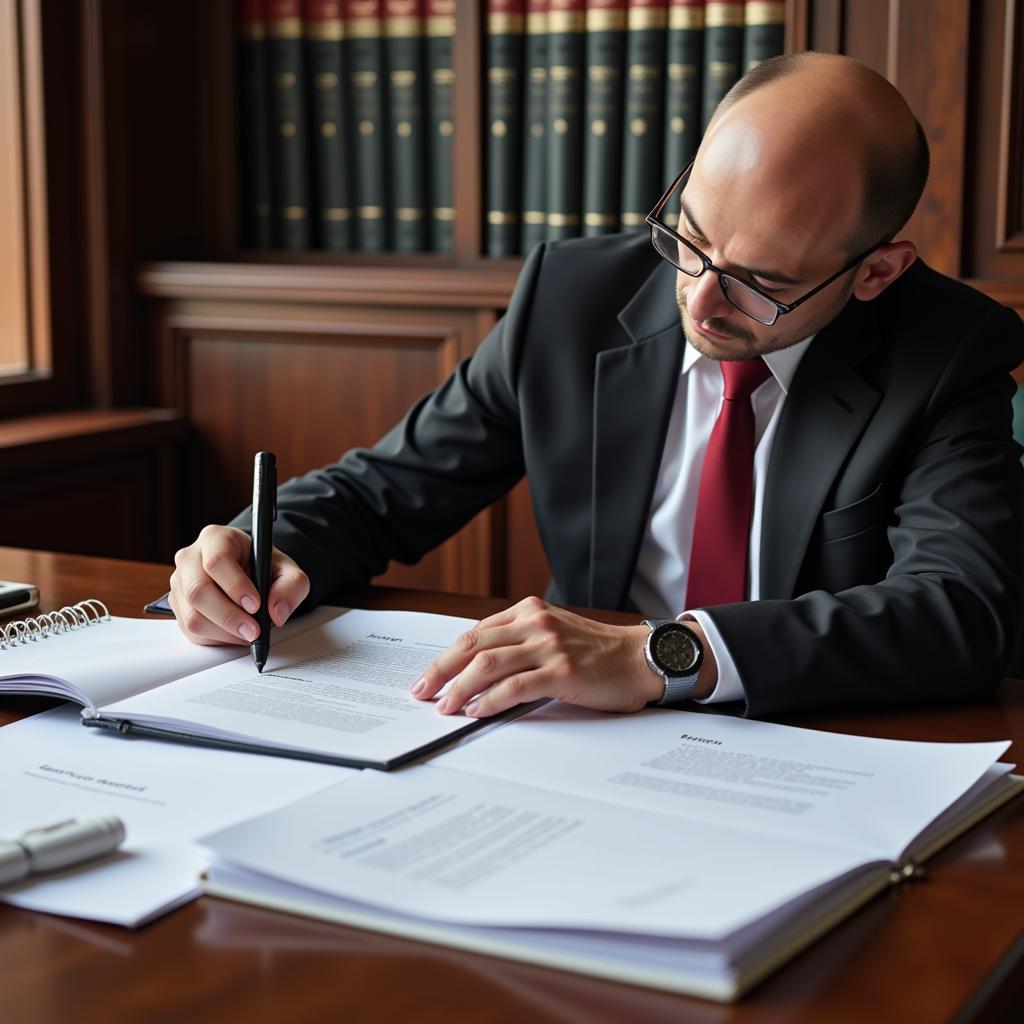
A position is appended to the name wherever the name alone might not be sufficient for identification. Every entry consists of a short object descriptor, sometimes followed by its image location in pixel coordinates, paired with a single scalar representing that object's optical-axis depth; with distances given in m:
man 1.24
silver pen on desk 0.84
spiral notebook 1.06
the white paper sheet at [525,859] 0.76
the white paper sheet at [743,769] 0.92
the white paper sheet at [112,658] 1.18
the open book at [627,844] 0.75
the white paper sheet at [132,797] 0.83
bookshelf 2.88
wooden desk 0.71
